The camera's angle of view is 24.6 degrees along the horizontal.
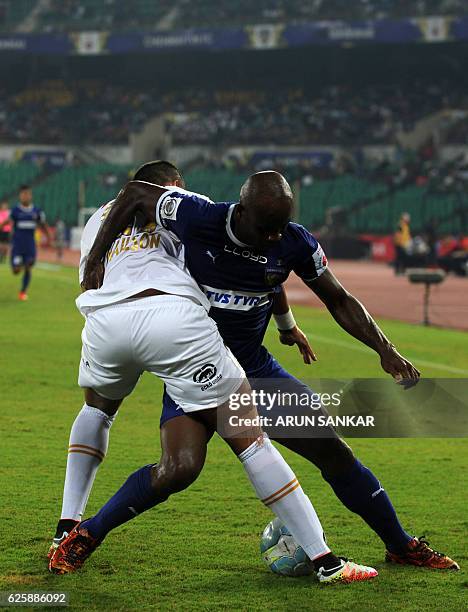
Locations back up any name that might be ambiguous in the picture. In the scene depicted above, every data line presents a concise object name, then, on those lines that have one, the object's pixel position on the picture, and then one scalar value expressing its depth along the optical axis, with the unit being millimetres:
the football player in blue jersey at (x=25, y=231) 19078
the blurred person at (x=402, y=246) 30453
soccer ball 4754
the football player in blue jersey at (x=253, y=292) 4336
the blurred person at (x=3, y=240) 28016
